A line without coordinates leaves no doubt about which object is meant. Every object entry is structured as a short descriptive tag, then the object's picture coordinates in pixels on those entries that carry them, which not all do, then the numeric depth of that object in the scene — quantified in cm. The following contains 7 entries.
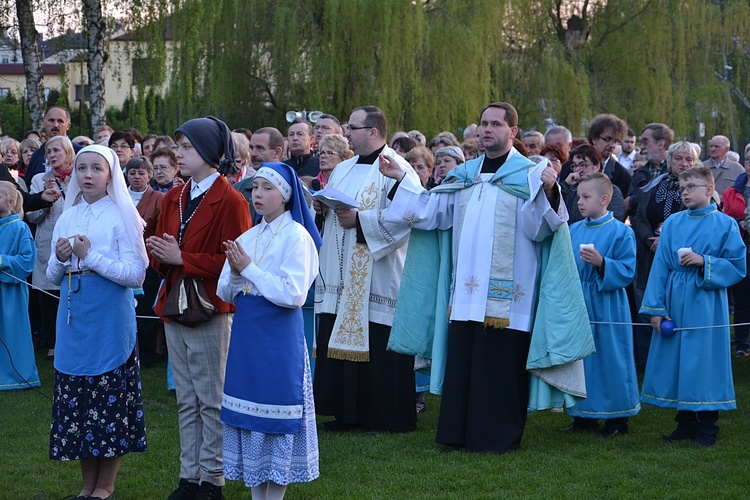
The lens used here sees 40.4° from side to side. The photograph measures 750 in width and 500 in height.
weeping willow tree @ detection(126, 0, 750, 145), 2172
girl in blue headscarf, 528
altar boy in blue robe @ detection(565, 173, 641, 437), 744
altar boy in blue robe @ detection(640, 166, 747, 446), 705
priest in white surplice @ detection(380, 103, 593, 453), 674
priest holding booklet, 773
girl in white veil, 575
